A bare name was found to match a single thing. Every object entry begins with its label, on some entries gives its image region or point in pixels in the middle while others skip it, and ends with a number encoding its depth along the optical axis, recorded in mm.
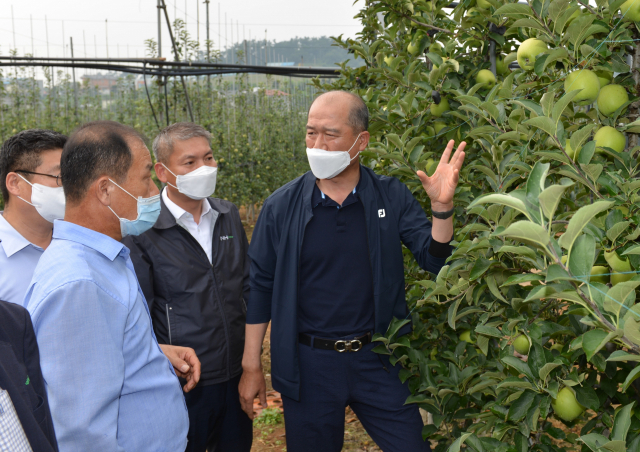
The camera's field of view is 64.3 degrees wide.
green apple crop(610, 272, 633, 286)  1098
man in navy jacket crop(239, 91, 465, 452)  2031
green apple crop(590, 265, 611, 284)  1219
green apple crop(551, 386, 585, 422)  1235
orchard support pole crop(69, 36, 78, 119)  8680
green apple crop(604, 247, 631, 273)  1083
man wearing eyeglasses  1959
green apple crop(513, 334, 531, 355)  1365
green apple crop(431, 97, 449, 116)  1979
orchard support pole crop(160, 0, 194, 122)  5376
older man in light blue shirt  1173
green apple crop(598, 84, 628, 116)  1229
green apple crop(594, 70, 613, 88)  1312
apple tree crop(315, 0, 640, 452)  907
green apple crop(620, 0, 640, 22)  1148
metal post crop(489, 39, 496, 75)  1979
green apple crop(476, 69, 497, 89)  1933
